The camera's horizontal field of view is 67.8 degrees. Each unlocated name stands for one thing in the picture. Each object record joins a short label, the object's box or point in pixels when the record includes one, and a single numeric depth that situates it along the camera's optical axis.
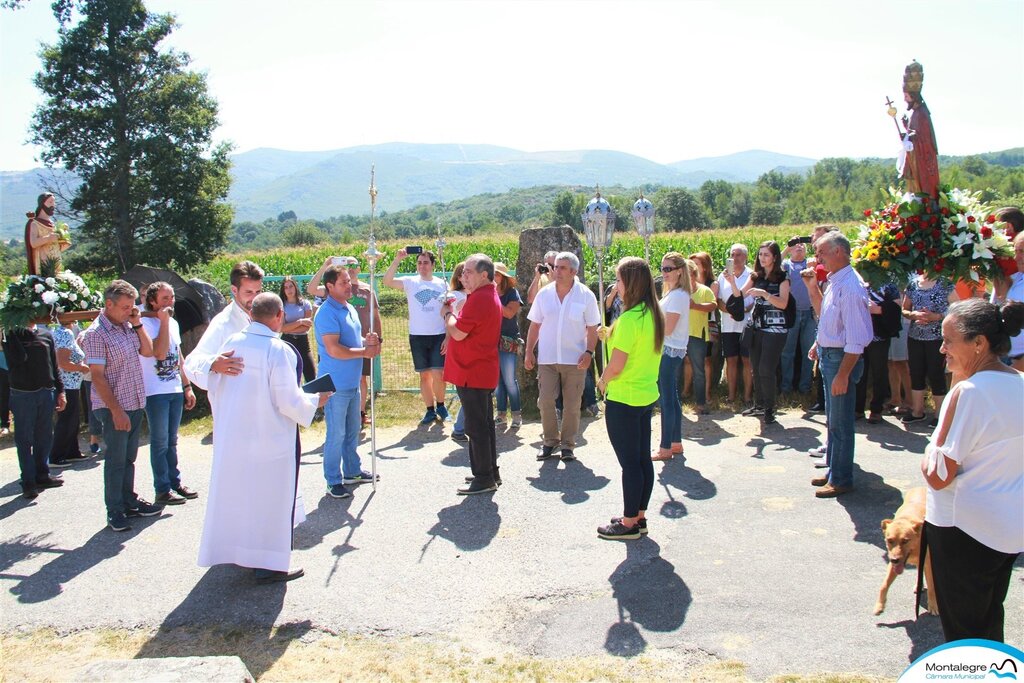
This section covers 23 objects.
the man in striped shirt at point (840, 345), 5.85
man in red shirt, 6.46
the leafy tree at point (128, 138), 35.81
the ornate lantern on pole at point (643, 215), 10.41
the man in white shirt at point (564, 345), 7.33
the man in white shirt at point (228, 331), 4.81
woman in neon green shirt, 5.30
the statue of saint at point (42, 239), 7.24
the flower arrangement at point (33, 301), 6.82
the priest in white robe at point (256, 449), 4.84
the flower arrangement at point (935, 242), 5.85
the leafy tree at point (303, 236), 65.94
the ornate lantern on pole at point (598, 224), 8.68
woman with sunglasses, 7.22
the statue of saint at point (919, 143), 6.51
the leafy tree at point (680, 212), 55.53
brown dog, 4.21
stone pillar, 10.19
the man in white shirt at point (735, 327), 9.03
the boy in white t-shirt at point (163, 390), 6.39
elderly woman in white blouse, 3.14
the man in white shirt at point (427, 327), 8.91
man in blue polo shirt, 6.46
